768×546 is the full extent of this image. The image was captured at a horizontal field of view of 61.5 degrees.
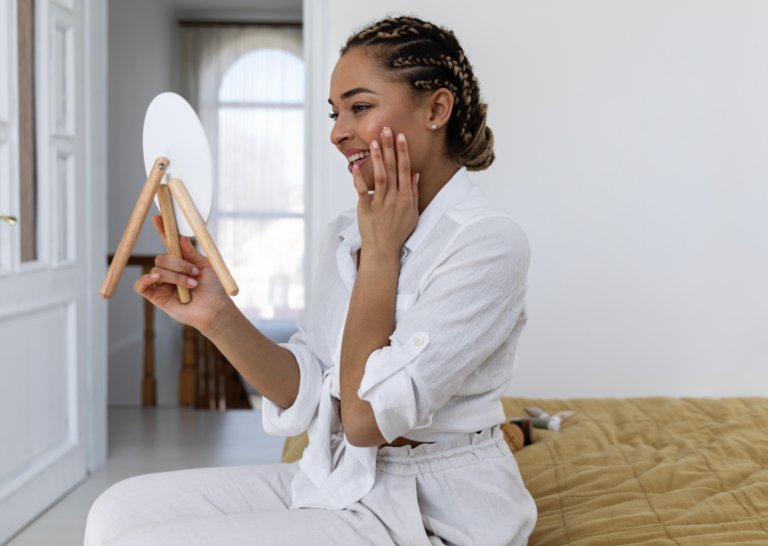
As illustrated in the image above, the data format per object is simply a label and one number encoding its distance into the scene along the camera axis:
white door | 2.01
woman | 0.84
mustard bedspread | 1.24
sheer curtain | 6.36
